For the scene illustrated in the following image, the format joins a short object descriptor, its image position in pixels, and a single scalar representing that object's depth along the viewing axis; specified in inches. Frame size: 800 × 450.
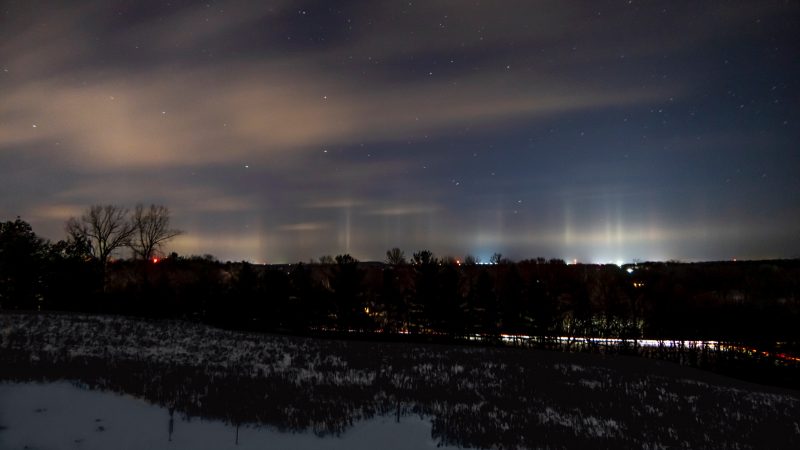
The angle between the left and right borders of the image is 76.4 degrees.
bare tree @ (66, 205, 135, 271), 2913.4
